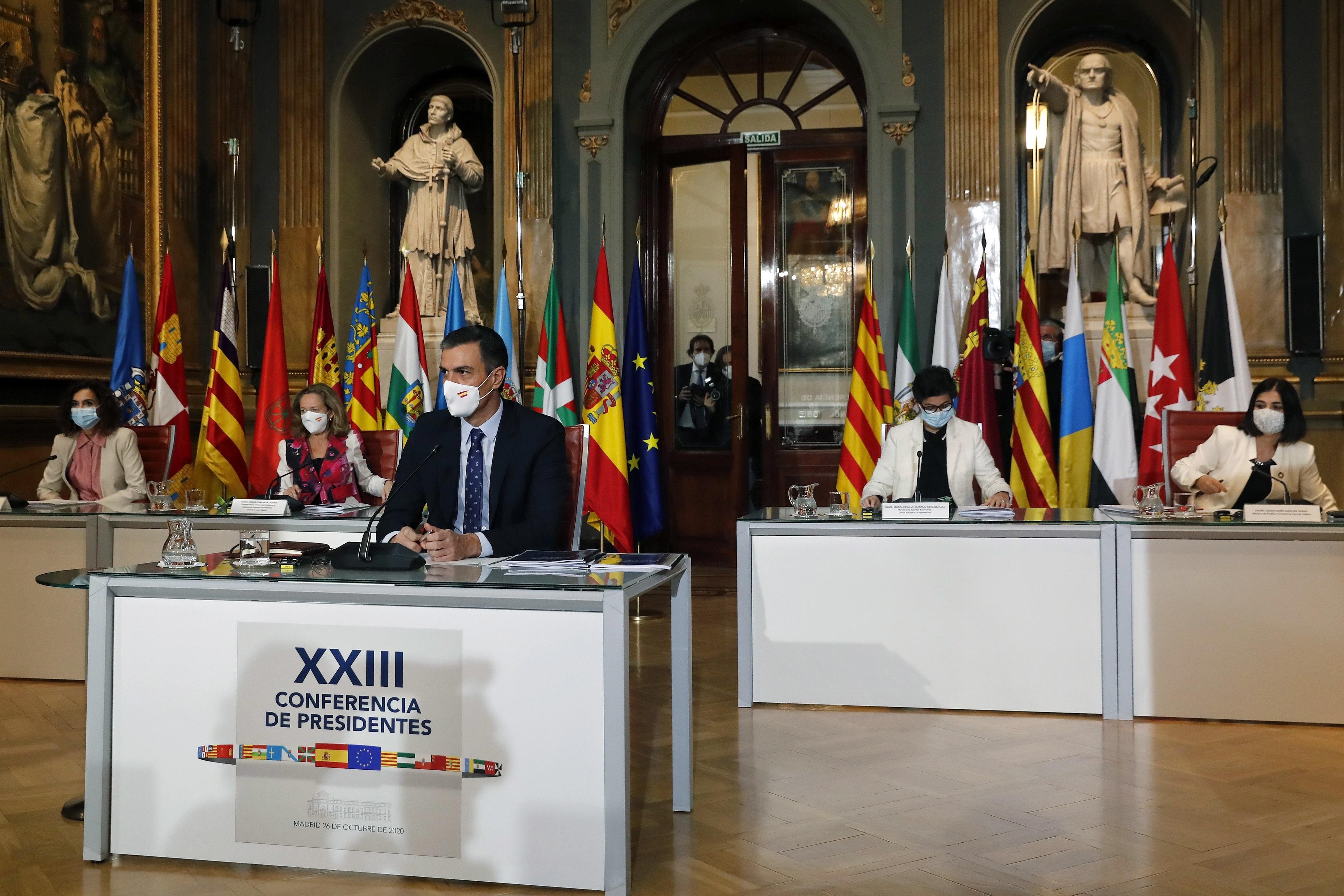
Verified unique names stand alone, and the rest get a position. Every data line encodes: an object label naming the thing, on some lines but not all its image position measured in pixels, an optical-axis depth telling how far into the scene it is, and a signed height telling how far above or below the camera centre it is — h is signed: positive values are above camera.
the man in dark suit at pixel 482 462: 3.27 +0.04
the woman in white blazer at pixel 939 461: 4.65 +0.06
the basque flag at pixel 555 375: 6.77 +0.60
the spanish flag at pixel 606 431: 6.30 +0.25
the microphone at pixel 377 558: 2.61 -0.19
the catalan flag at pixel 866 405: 6.45 +0.40
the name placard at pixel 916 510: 4.03 -0.13
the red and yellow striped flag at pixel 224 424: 6.42 +0.30
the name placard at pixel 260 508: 4.52 -0.12
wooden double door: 7.64 +1.11
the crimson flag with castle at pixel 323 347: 7.01 +0.81
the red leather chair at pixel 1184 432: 4.64 +0.17
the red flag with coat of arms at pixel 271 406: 6.28 +0.41
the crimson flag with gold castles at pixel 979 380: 6.26 +0.53
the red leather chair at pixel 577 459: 3.57 +0.05
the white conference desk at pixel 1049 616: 3.81 -0.49
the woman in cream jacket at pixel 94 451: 5.19 +0.12
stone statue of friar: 7.21 +1.77
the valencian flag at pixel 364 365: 6.69 +0.67
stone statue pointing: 6.62 +1.72
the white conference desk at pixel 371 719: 2.44 -0.54
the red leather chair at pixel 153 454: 5.52 +0.12
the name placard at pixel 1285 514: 3.83 -0.14
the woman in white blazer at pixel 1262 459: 4.38 +0.06
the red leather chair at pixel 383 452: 5.13 +0.12
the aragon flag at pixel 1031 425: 6.14 +0.27
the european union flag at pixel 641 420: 6.82 +0.34
